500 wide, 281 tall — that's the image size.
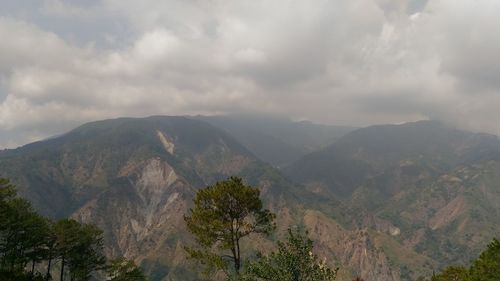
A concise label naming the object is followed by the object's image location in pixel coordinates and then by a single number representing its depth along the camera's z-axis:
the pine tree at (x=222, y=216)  45.06
